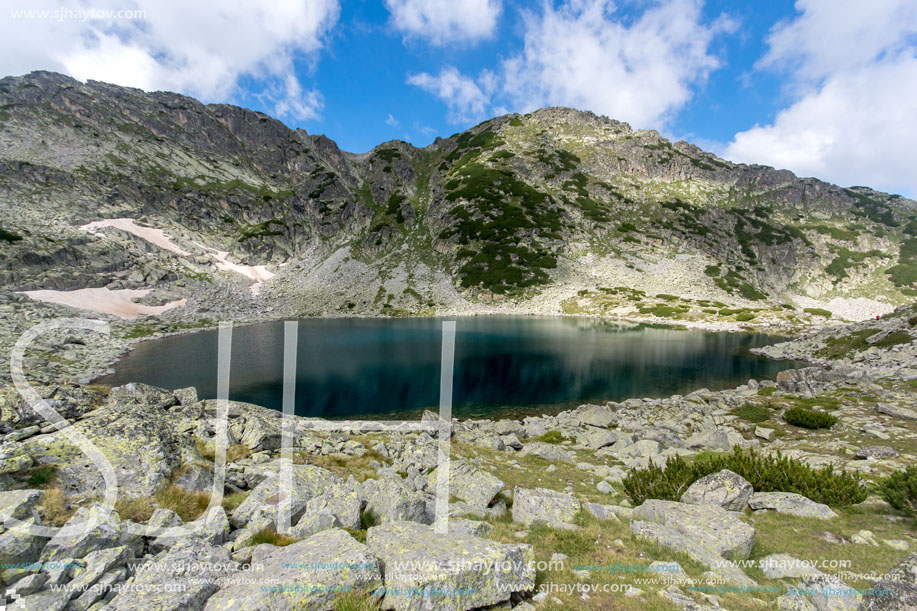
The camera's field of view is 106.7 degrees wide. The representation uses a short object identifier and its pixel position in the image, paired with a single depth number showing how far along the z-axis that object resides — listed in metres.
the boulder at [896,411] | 18.34
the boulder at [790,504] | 9.23
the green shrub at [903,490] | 8.92
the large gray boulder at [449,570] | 4.53
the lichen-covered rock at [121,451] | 6.62
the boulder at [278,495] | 6.77
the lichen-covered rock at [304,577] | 4.17
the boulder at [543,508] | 8.45
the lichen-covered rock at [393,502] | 7.60
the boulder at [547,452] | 17.44
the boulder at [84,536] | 4.59
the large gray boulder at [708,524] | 6.86
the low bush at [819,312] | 88.51
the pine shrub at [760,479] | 9.80
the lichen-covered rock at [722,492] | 9.59
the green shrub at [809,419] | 18.56
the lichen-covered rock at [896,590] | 4.48
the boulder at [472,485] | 9.59
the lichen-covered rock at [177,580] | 4.03
